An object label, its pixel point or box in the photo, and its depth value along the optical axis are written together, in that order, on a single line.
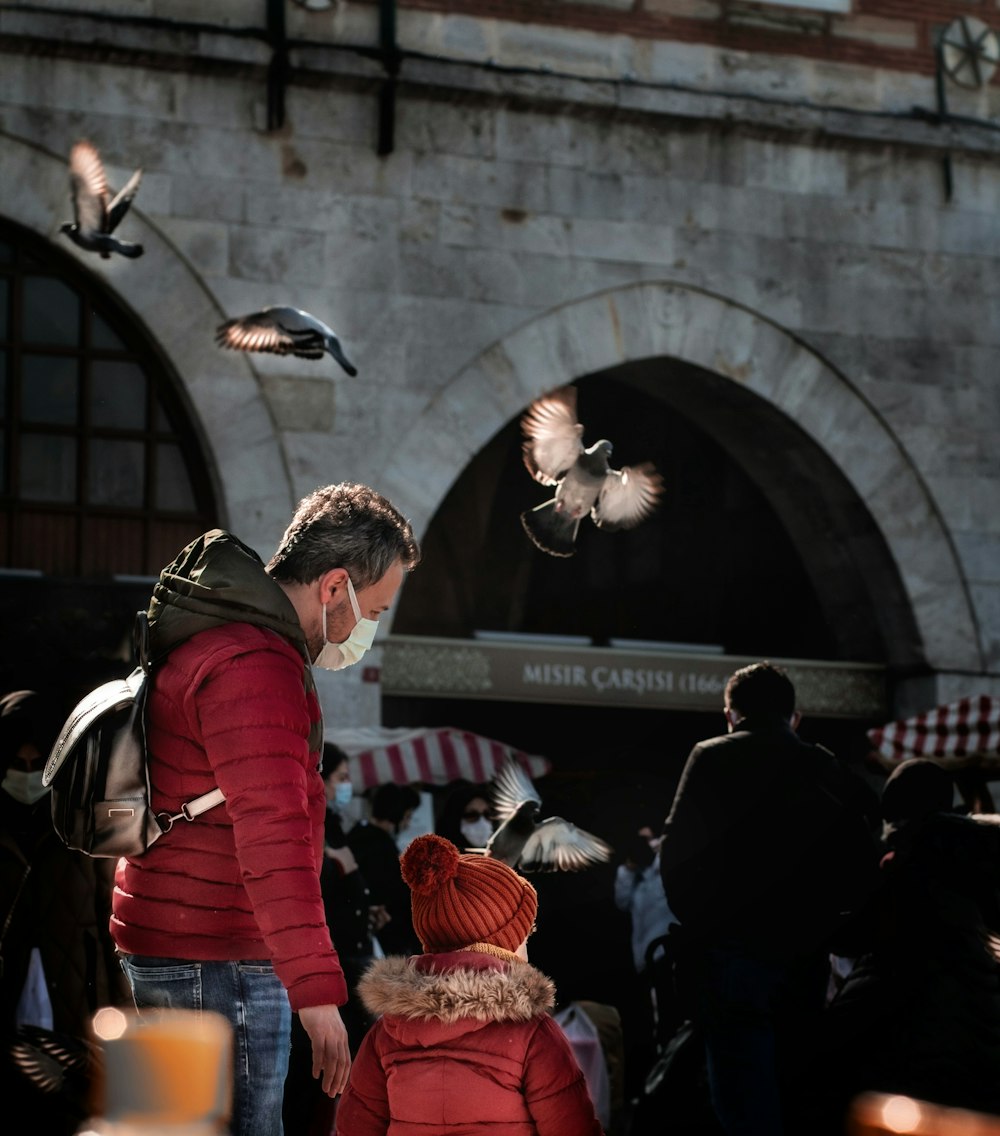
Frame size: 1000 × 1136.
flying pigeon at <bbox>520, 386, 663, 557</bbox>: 11.08
